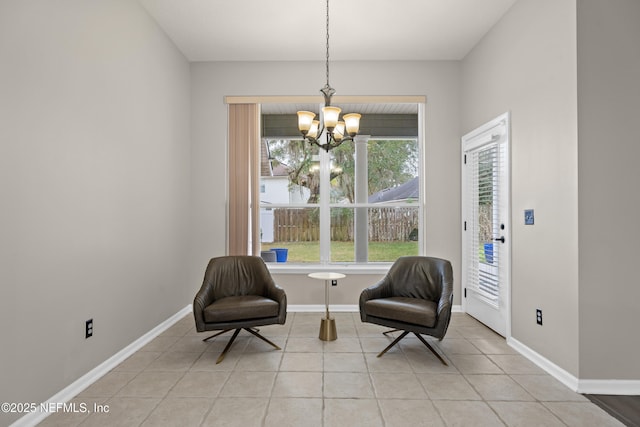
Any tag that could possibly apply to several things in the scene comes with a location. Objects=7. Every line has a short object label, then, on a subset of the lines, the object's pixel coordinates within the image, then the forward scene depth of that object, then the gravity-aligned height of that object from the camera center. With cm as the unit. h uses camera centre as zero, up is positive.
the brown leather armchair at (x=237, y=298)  309 -77
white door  355 -9
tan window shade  461 +50
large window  478 +21
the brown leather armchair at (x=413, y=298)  301 -77
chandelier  298 +79
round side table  353 -111
